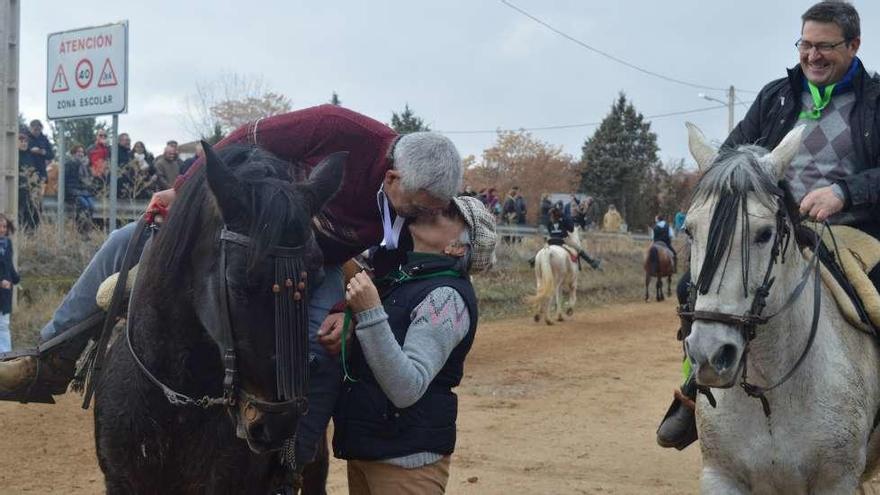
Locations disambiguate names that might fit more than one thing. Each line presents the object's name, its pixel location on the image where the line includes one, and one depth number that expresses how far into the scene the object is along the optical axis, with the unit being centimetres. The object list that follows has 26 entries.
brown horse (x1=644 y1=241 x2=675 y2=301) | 2442
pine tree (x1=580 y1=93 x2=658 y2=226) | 5394
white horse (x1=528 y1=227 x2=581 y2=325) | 1741
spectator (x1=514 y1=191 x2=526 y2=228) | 2817
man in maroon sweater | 329
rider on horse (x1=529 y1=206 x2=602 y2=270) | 1927
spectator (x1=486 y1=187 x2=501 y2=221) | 2503
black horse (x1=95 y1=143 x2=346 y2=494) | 279
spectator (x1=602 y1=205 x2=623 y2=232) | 3666
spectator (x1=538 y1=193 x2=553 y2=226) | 2499
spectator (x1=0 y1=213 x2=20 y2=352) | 970
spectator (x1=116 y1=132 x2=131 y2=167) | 1520
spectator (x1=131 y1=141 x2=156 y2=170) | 1562
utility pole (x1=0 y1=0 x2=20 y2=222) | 1159
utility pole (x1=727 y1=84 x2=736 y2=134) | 4197
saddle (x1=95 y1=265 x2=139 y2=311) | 374
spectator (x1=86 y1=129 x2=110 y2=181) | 1495
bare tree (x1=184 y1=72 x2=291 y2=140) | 2672
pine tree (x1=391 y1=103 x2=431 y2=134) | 4577
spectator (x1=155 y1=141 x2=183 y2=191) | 1466
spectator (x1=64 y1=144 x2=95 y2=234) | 1462
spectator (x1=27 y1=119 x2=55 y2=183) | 1462
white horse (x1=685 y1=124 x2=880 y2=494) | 355
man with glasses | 441
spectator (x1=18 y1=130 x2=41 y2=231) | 1385
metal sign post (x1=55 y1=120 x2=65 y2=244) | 1270
